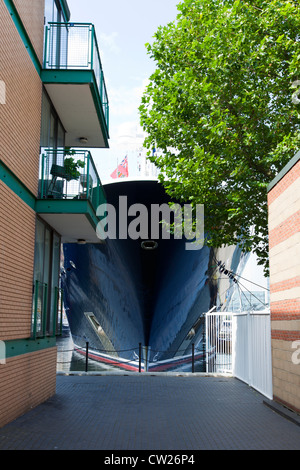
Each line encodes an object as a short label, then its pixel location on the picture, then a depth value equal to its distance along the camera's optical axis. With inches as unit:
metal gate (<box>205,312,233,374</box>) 583.5
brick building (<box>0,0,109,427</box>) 305.1
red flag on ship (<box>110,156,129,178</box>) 717.6
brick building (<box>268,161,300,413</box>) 318.7
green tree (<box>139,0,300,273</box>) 468.1
